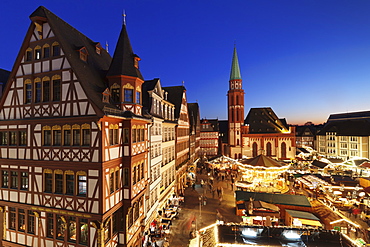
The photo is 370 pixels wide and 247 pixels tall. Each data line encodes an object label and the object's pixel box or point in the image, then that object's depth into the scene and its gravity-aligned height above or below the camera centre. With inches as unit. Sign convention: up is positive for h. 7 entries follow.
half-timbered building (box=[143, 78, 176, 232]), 704.5 -104.5
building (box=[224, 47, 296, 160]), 2273.6 -60.4
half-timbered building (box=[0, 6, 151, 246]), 431.8 -41.0
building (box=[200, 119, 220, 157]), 2391.7 -184.9
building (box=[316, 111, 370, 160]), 2278.1 -171.9
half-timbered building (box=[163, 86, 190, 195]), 1127.0 -29.4
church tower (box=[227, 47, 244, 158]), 2367.1 +182.7
